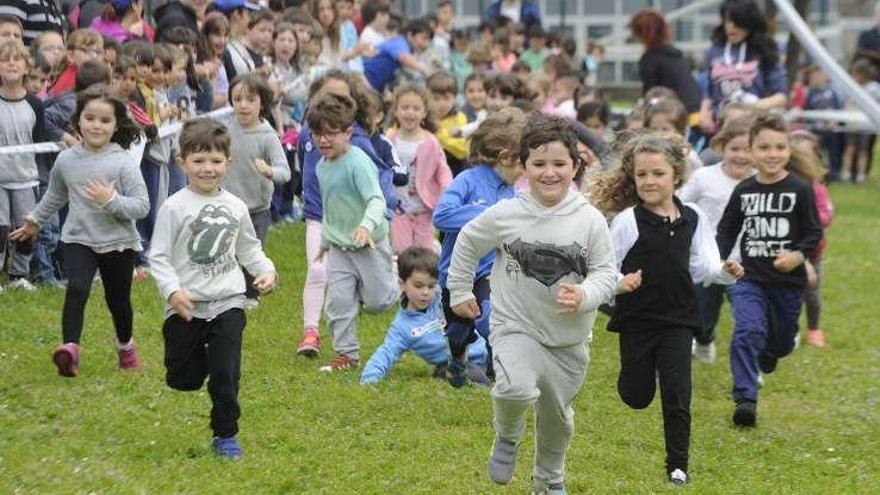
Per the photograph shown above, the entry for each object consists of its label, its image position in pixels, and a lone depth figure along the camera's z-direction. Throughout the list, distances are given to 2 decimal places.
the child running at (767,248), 10.04
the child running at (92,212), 10.00
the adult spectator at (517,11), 25.38
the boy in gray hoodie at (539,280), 7.70
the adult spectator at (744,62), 16.45
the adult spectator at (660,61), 17.75
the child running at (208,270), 8.45
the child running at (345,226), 10.79
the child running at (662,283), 8.56
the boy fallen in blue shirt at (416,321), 10.90
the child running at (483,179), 9.83
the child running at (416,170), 13.09
